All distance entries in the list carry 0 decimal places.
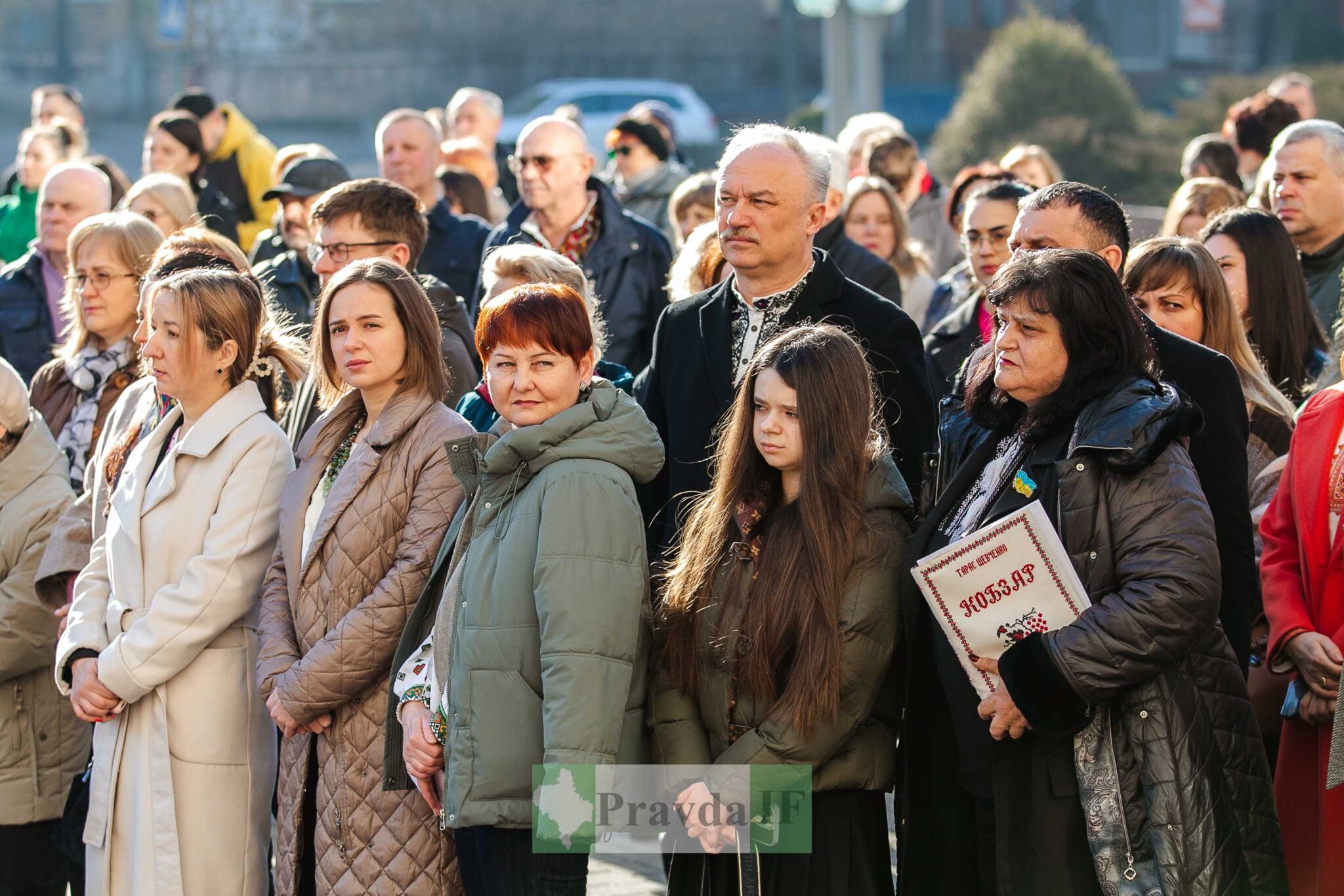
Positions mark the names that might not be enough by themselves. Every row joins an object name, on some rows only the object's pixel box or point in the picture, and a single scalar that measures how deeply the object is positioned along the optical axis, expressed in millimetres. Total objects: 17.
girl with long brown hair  7855
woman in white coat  9391
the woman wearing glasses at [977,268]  13094
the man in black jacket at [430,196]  15906
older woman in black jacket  7270
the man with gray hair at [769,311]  9578
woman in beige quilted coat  8820
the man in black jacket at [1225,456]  8266
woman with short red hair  7918
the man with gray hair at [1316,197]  13289
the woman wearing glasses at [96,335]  11828
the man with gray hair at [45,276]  15172
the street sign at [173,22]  61656
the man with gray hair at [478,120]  23937
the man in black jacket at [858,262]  13648
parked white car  56906
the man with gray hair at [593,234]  14203
